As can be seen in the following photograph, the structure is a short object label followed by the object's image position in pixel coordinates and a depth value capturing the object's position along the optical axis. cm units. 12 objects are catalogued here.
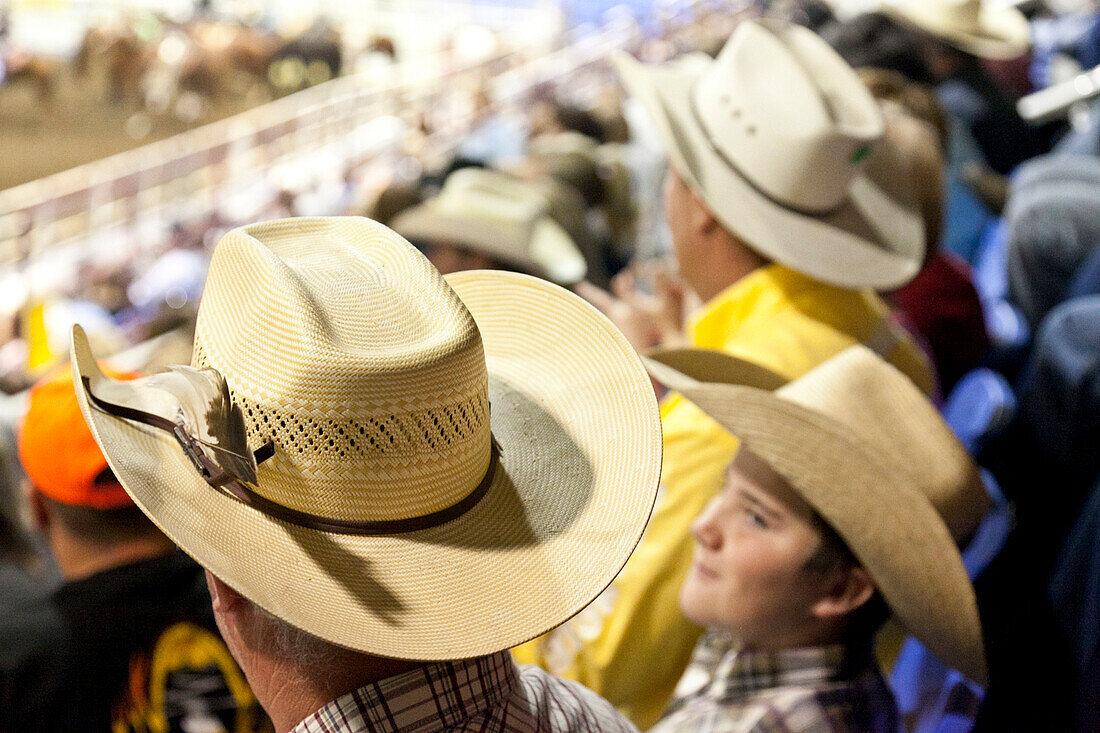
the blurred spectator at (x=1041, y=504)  213
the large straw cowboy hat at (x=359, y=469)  90
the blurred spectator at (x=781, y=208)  216
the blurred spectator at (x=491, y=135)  514
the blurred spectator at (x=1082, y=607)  192
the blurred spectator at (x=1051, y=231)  323
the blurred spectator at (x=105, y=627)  169
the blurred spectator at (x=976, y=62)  532
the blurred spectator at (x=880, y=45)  538
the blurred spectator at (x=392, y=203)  359
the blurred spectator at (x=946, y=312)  323
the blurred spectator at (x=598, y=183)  446
